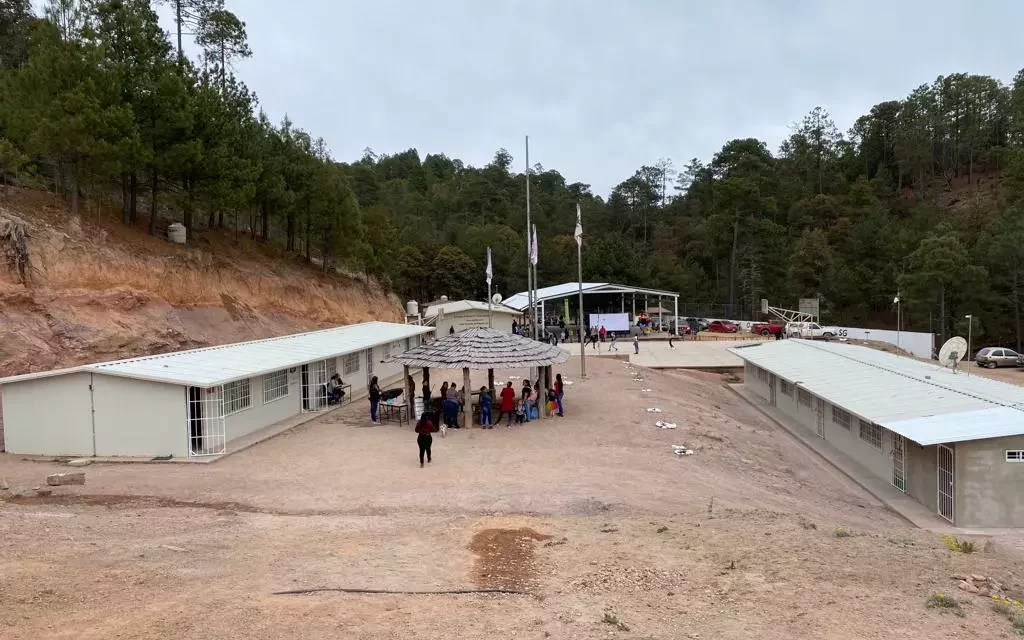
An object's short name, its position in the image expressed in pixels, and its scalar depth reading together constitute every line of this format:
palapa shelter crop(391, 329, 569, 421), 18.36
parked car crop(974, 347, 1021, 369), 39.09
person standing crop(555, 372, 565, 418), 20.45
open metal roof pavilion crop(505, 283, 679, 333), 51.22
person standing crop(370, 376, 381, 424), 19.73
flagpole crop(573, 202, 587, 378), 26.41
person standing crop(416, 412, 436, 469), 14.35
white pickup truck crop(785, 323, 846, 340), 46.31
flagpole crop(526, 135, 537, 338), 29.54
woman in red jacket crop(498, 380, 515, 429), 18.75
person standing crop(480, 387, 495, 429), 18.47
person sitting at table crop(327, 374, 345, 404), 22.91
